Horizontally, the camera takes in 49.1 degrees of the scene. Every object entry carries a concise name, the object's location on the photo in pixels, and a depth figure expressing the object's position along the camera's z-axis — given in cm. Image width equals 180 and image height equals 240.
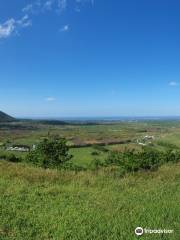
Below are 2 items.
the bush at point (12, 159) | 1225
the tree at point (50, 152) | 1129
